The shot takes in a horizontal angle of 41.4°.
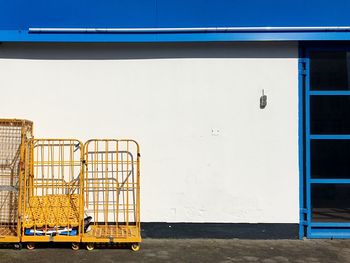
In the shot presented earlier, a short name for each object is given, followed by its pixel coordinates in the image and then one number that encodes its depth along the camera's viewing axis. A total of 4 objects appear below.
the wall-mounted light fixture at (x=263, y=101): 7.65
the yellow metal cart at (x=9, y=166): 7.24
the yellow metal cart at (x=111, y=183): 7.59
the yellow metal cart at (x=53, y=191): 6.94
